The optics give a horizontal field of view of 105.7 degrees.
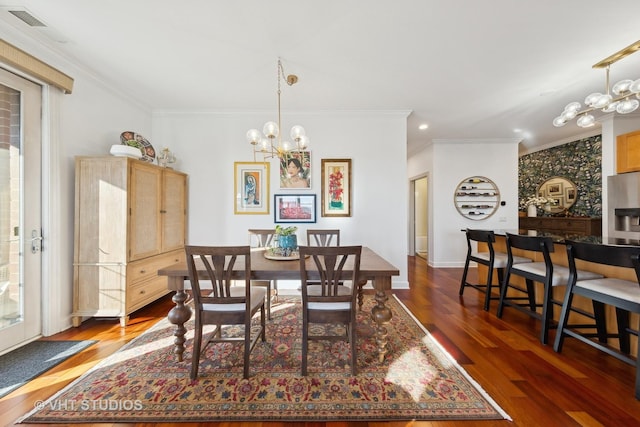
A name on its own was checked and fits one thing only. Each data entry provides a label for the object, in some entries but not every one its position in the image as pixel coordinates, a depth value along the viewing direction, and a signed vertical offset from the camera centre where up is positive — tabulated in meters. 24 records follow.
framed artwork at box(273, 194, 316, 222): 3.66 +0.06
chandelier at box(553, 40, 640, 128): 2.04 +1.03
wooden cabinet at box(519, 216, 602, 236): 4.45 -0.25
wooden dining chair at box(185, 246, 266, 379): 1.64 -0.67
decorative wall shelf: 5.04 +0.29
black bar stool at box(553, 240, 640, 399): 1.55 -0.58
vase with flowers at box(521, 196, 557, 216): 5.26 +0.19
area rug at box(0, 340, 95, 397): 1.69 -1.18
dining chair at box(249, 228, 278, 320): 2.98 -0.32
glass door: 2.03 +0.01
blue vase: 2.20 -0.30
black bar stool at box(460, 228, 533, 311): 2.84 -0.58
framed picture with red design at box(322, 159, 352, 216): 3.66 +0.40
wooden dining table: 1.78 -0.54
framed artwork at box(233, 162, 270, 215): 3.66 +0.37
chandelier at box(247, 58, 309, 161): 2.03 +0.65
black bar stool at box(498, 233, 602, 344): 2.13 -0.59
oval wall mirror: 4.99 +0.42
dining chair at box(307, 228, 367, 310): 2.91 -0.27
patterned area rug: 1.41 -1.17
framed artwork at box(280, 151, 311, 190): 3.65 +0.59
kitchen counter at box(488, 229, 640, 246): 2.04 -0.26
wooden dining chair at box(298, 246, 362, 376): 1.67 -0.66
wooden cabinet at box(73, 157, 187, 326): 2.46 -0.29
